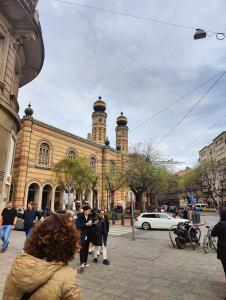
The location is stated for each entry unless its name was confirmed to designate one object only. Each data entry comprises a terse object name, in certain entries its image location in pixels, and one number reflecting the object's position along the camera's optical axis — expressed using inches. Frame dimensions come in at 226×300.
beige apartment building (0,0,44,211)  407.5
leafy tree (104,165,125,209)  1337.1
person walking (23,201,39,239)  369.7
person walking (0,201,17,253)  346.0
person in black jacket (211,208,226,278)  197.9
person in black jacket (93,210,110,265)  302.0
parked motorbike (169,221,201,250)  407.2
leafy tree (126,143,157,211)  1212.5
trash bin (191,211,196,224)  840.3
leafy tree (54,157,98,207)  1187.3
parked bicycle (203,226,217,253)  379.6
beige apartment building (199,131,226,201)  2558.3
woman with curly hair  68.2
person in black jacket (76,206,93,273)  278.1
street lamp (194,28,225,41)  348.2
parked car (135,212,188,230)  740.0
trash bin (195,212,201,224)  859.4
